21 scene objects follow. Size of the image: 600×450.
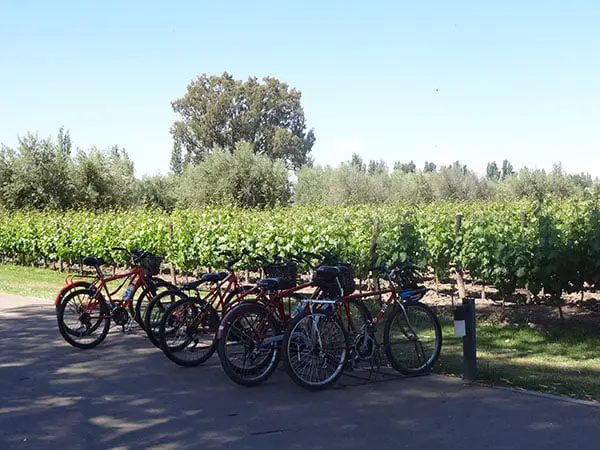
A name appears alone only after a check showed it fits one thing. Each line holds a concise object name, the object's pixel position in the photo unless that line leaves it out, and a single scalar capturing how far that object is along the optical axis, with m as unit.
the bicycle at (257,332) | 6.18
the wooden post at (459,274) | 11.61
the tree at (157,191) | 48.03
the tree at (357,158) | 128.12
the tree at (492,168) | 135.90
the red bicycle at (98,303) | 8.15
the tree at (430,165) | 109.27
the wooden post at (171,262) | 16.24
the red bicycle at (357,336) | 6.07
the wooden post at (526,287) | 10.40
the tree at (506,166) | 118.67
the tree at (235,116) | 75.19
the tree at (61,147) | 35.50
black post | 6.27
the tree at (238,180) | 41.72
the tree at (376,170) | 61.09
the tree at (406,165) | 135.96
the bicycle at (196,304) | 7.02
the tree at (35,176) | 33.62
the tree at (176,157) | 90.38
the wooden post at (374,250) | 11.38
